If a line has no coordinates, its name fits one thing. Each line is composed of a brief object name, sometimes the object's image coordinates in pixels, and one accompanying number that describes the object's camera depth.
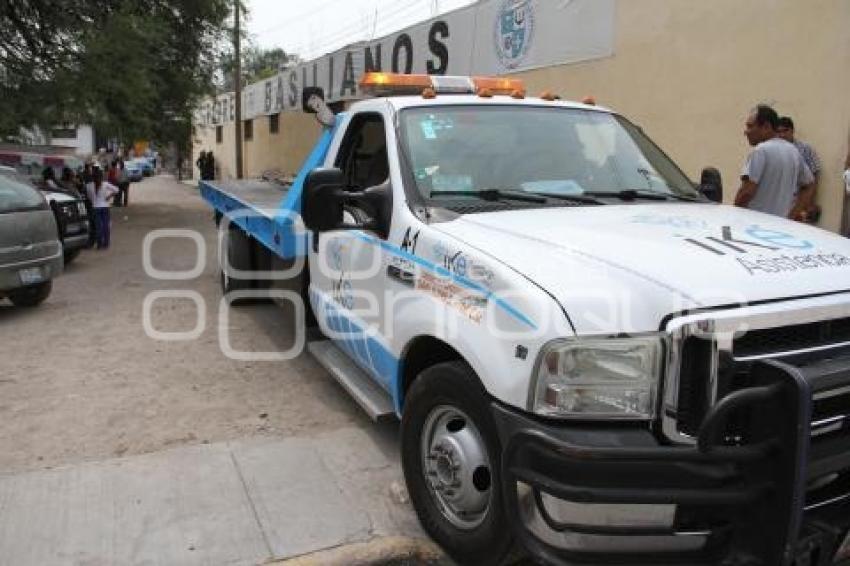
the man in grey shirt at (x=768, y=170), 6.09
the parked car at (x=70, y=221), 12.28
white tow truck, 2.46
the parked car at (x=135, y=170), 42.27
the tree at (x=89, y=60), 16.81
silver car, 8.05
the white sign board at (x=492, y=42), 11.24
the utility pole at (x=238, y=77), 21.91
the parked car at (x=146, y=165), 47.55
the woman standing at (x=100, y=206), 14.64
